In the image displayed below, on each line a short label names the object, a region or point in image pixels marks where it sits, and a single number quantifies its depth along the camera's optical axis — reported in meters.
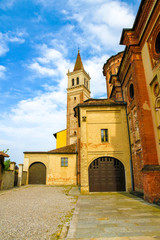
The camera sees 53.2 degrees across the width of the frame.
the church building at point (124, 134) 9.12
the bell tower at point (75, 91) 36.36
